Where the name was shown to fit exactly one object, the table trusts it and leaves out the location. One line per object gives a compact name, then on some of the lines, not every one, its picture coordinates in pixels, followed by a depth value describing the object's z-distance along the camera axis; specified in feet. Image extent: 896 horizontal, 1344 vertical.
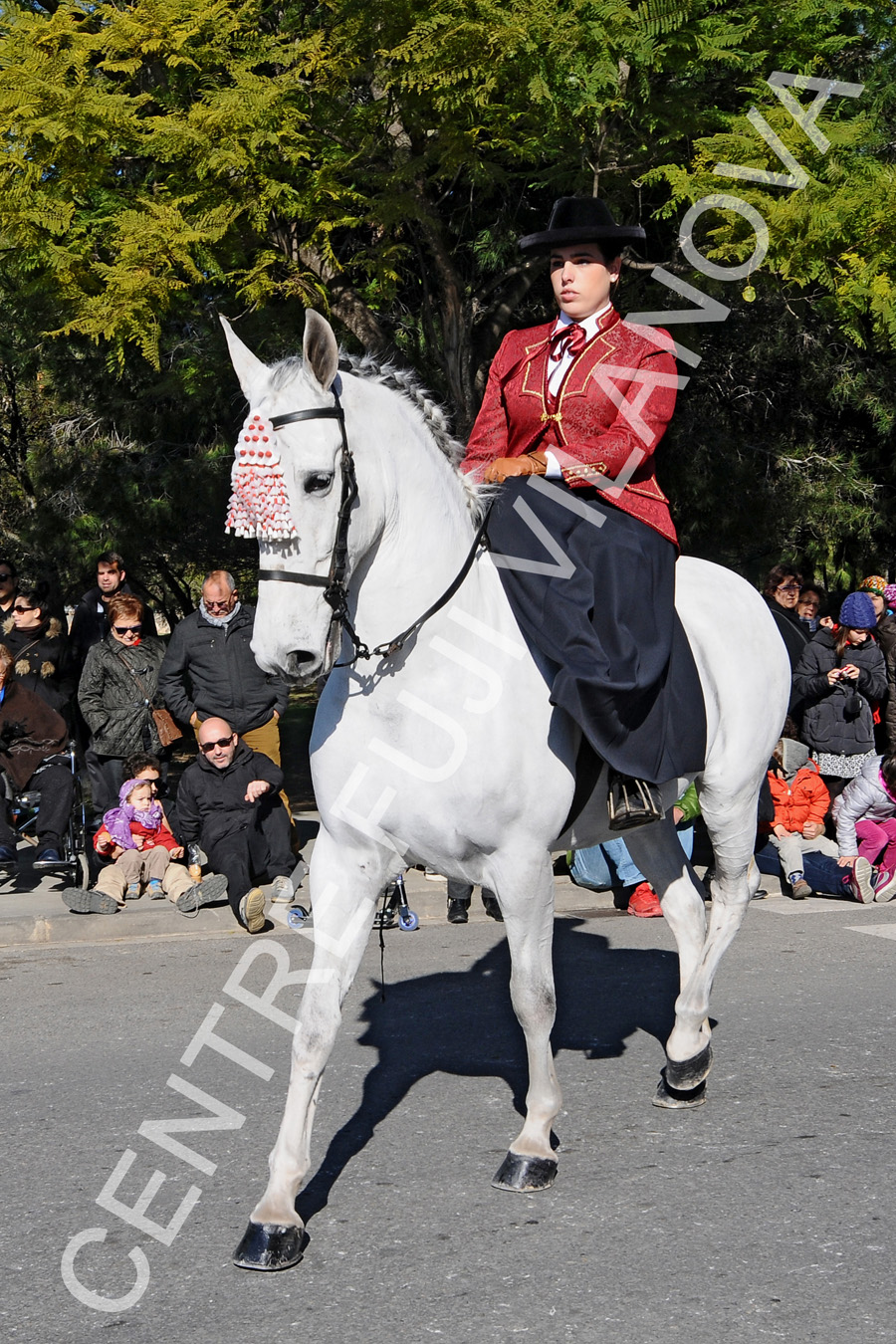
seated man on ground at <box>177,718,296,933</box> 29.43
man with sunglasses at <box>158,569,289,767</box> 31.55
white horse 12.21
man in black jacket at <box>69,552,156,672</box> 34.68
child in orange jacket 31.76
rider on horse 14.16
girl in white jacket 30.19
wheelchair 30.89
